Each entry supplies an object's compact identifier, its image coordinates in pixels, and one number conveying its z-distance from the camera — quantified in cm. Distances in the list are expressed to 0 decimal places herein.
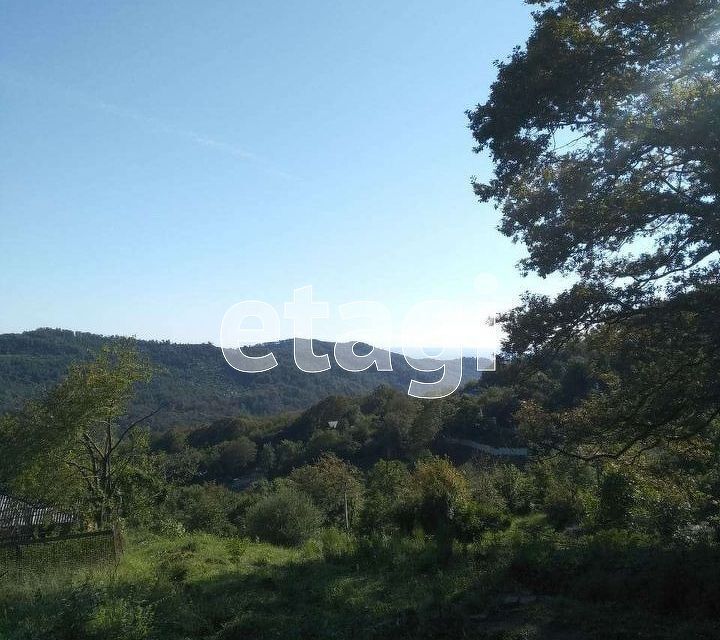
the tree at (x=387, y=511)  1492
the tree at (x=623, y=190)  667
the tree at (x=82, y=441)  1280
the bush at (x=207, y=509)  2517
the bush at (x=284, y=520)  1806
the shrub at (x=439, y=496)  1316
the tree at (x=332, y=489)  2697
